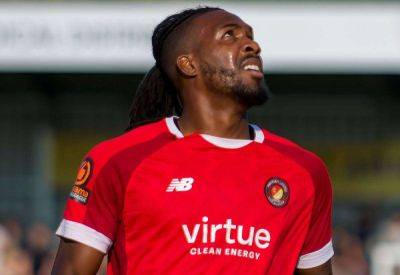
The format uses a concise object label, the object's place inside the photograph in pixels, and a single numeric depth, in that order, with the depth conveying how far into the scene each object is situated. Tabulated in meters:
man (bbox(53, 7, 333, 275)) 6.52
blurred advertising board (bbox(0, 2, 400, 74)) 26.36
